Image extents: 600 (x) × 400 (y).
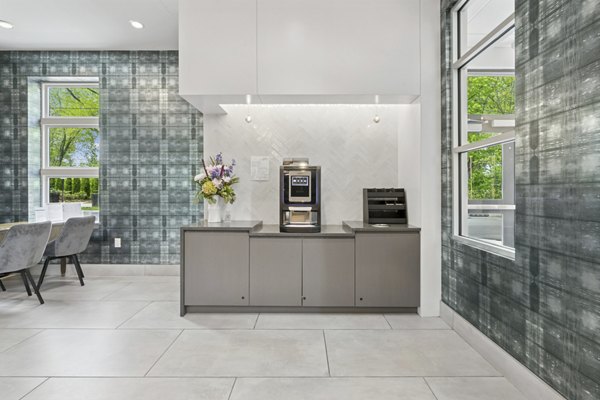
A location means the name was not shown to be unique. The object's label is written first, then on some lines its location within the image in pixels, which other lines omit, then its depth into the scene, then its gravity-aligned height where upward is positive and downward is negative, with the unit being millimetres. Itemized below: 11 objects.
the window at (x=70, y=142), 5109 +820
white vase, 3807 -119
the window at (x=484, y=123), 2414 +568
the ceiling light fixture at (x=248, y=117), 4018 +917
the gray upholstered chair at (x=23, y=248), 3535 -463
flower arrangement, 3750 +194
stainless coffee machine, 3496 +51
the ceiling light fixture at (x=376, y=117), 3901 +885
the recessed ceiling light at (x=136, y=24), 4088 +1987
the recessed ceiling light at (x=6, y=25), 4148 +2012
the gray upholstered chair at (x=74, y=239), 4262 -458
